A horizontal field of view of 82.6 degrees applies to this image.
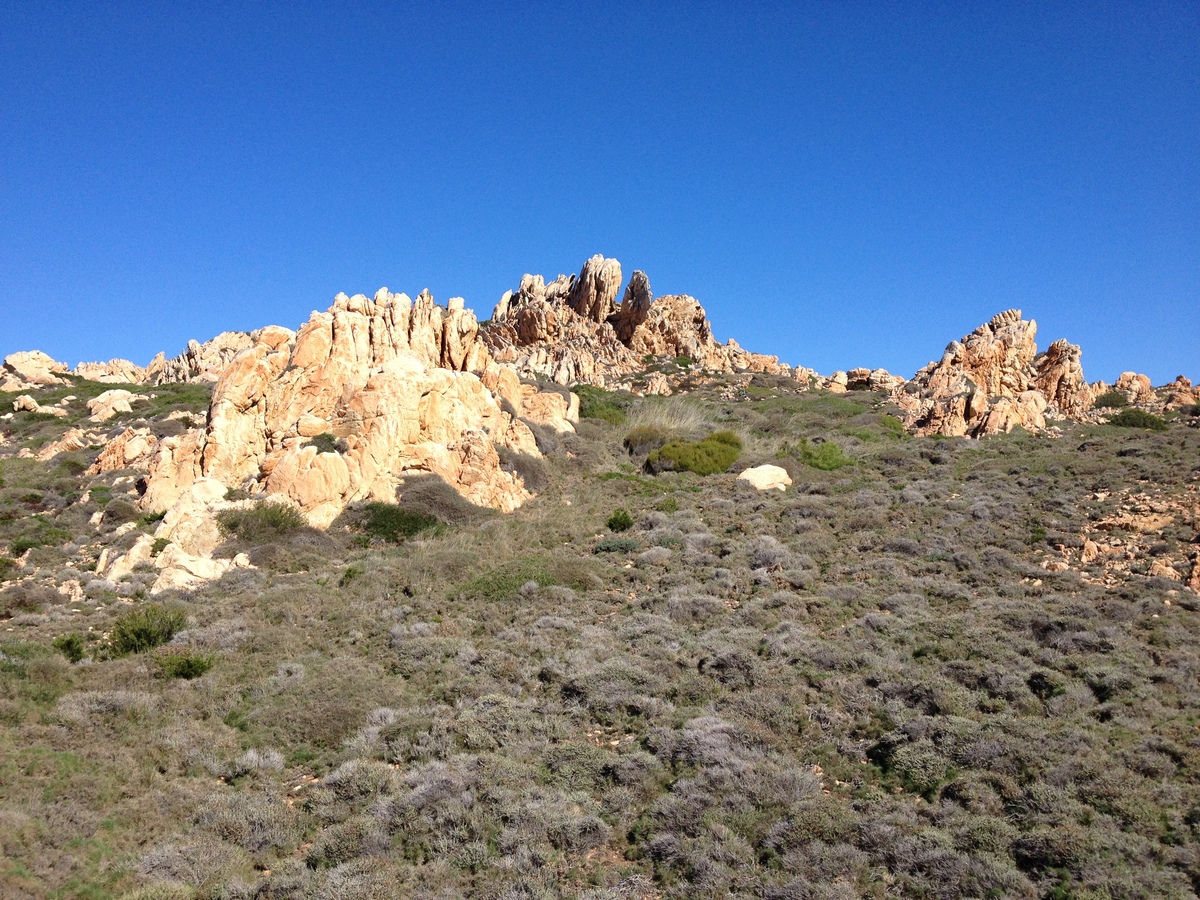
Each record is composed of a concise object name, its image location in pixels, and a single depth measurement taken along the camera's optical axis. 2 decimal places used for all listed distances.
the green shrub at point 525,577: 16.19
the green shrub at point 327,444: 20.57
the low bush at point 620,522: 21.21
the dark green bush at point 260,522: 17.95
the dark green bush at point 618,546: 19.20
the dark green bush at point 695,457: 27.53
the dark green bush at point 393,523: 19.39
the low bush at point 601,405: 35.09
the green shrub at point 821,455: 27.38
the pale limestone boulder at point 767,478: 25.00
